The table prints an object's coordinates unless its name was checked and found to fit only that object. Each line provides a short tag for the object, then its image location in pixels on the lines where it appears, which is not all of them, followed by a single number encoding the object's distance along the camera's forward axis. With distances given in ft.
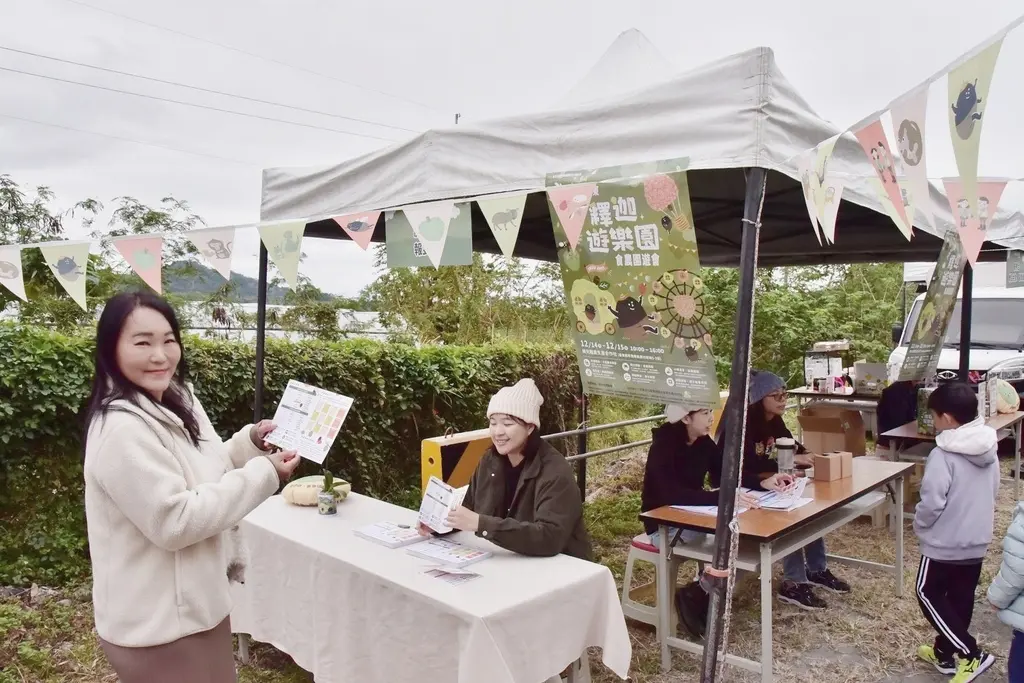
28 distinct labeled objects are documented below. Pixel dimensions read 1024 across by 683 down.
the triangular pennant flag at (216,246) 10.67
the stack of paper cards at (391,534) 9.07
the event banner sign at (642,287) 7.80
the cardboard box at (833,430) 20.72
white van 26.32
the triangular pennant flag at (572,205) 8.34
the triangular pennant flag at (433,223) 9.56
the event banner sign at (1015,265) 15.24
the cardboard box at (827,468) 12.92
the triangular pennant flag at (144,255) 10.22
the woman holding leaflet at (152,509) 5.30
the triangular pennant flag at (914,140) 6.21
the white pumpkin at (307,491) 10.99
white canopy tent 7.14
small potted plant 10.53
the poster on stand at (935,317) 14.55
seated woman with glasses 13.57
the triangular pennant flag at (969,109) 5.47
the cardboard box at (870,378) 23.70
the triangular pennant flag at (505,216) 8.96
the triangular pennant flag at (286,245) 10.53
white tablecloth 7.11
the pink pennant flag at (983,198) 8.68
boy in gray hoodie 10.22
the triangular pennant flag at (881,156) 6.60
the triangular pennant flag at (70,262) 10.16
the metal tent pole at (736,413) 7.09
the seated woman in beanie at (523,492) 8.38
